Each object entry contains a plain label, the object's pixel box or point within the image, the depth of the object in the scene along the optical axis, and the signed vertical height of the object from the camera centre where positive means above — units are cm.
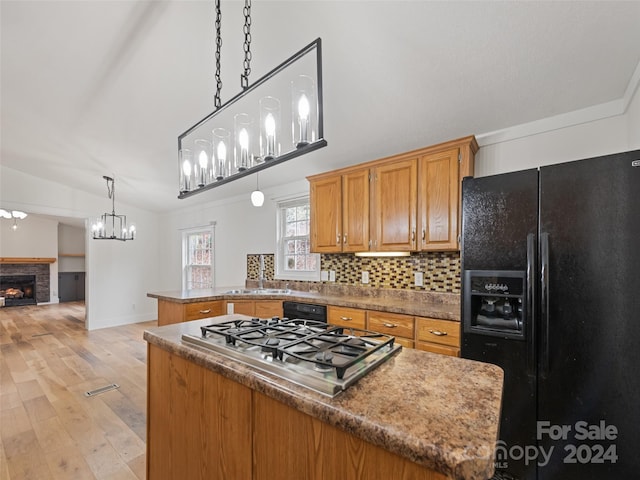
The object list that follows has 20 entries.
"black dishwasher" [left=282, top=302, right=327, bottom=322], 282 -71
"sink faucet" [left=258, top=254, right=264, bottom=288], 427 -52
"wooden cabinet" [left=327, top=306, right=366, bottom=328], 255 -69
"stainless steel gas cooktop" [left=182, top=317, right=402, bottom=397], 87 -41
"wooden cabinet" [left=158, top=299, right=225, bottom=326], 299 -75
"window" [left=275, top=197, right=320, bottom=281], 385 -7
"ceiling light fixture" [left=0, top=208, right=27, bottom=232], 628 +59
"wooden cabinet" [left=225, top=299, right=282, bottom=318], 319 -74
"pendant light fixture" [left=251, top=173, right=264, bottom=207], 330 +47
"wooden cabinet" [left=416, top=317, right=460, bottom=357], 204 -69
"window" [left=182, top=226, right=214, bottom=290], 563 -36
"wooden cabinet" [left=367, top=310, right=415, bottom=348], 226 -68
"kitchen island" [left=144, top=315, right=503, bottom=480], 62 -48
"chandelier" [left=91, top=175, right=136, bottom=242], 494 +29
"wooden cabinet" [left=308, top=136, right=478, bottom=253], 236 +35
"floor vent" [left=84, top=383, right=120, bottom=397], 292 -154
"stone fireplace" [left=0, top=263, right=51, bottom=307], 855 -129
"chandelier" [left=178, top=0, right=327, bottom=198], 124 +53
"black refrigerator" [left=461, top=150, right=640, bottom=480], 138 -39
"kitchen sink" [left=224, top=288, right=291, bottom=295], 339 -66
